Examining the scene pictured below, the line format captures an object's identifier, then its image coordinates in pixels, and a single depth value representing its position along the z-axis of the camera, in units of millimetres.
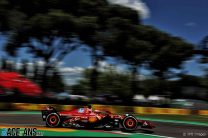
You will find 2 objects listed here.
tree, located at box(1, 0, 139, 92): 19328
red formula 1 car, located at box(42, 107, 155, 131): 10328
